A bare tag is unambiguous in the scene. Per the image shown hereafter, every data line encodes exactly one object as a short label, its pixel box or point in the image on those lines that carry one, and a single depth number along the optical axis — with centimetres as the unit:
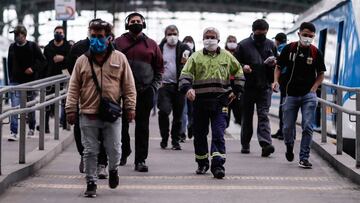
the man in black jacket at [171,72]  1392
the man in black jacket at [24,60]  1547
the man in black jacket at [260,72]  1304
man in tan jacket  900
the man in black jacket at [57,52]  1658
